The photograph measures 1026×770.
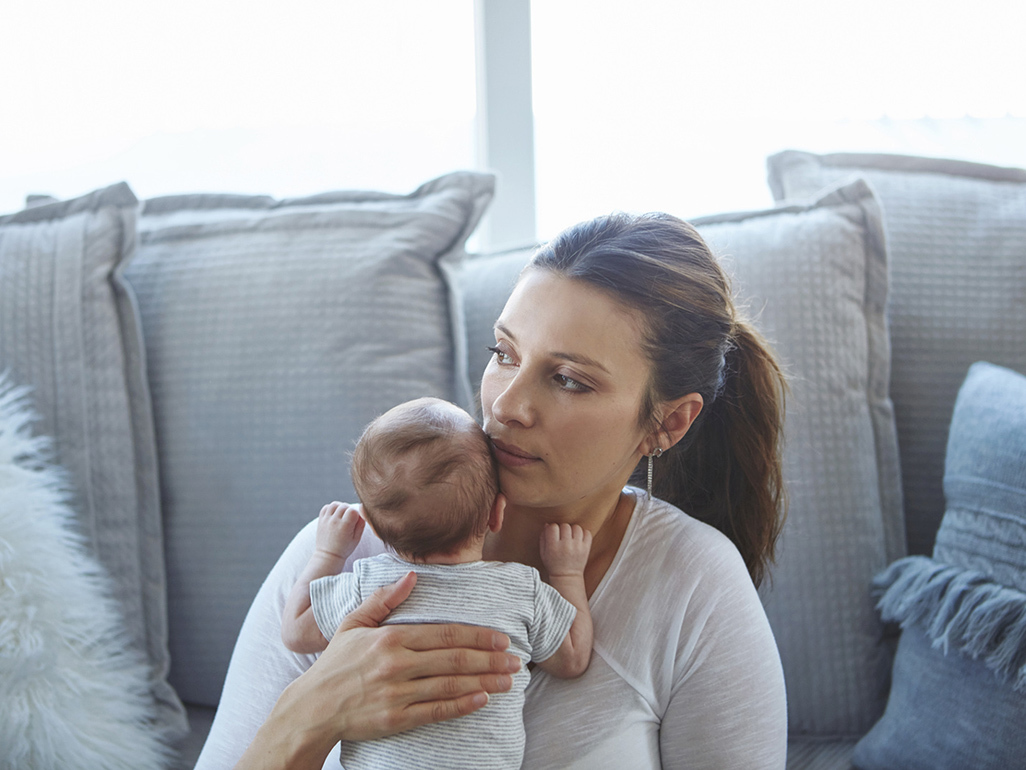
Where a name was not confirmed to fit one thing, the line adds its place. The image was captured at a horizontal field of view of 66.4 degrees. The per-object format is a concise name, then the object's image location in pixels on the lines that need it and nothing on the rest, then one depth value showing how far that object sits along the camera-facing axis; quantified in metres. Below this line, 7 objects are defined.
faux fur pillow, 1.11
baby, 0.86
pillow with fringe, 1.11
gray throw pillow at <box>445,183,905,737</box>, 1.36
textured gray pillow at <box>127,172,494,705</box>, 1.39
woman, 0.89
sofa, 1.36
